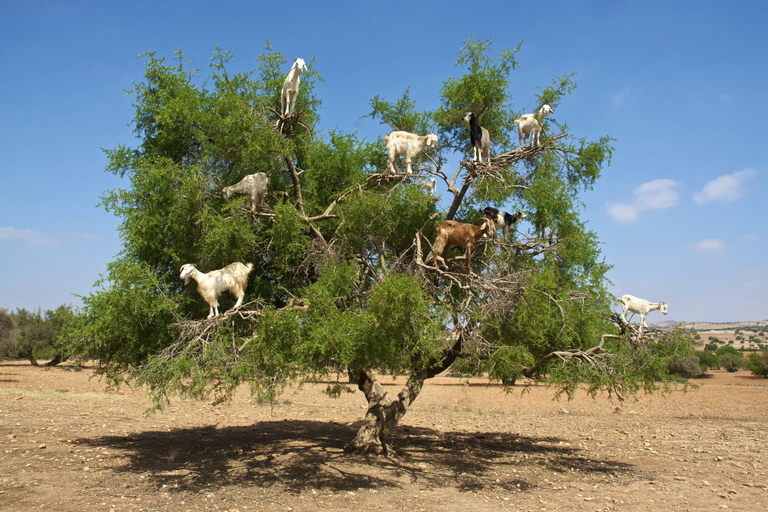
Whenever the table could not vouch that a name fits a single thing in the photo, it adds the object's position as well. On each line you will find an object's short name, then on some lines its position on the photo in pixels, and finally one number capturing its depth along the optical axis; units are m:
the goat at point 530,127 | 10.62
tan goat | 9.30
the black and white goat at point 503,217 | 10.02
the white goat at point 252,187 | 10.01
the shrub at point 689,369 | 38.59
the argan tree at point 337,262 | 8.45
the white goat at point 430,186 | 10.55
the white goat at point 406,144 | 10.48
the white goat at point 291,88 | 9.95
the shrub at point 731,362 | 51.59
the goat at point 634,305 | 11.40
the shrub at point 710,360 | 49.95
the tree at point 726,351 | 54.41
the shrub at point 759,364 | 40.88
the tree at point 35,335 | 37.81
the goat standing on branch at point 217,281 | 9.09
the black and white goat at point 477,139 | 9.88
